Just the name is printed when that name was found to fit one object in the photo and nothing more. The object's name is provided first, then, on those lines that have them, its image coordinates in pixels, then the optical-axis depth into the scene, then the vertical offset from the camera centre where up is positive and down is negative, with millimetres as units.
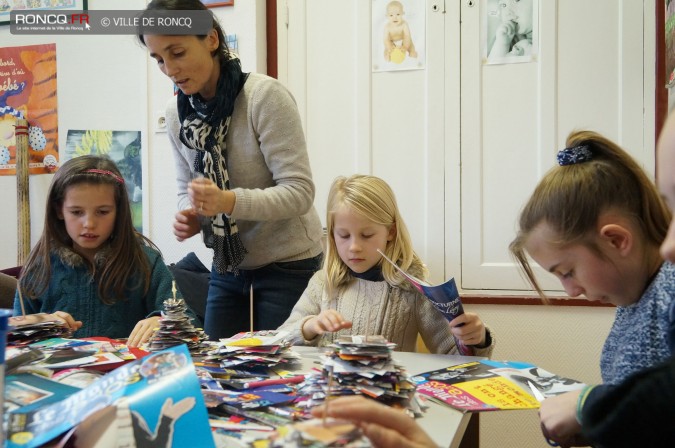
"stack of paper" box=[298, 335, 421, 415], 868 -254
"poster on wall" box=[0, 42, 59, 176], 3131 +605
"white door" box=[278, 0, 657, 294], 2408 +450
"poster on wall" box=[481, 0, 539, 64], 2473 +766
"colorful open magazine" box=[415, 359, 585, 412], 951 -313
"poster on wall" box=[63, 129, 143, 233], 2916 +325
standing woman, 1604 +118
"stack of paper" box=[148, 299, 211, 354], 1242 -260
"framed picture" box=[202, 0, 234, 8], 2709 +976
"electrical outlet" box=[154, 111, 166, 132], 2838 +445
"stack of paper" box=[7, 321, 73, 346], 1404 -291
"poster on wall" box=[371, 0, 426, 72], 2586 +788
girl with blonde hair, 1546 -185
